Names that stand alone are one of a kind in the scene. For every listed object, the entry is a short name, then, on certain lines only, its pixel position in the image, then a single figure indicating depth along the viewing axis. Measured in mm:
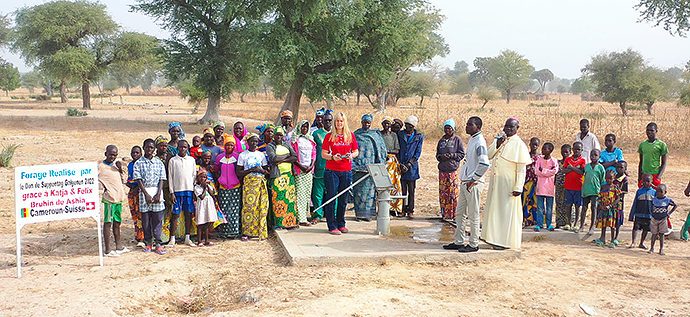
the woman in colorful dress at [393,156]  8469
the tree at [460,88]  85062
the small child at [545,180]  7754
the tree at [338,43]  20000
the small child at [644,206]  7211
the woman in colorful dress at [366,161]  7965
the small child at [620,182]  7551
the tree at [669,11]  20297
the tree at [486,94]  51369
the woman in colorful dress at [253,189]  7254
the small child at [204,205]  7016
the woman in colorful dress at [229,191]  7273
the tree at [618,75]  36875
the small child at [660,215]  7133
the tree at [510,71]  69188
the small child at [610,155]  7930
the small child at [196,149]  7379
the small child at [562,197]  8016
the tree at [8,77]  52212
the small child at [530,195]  7953
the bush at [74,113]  30098
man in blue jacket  8438
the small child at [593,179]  7621
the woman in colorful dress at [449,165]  7719
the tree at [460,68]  157525
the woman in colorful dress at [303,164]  7637
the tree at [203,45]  25234
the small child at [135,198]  6621
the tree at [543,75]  116625
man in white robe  6355
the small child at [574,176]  7801
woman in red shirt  7094
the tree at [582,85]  76325
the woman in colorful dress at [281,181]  7449
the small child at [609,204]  7469
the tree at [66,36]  35156
